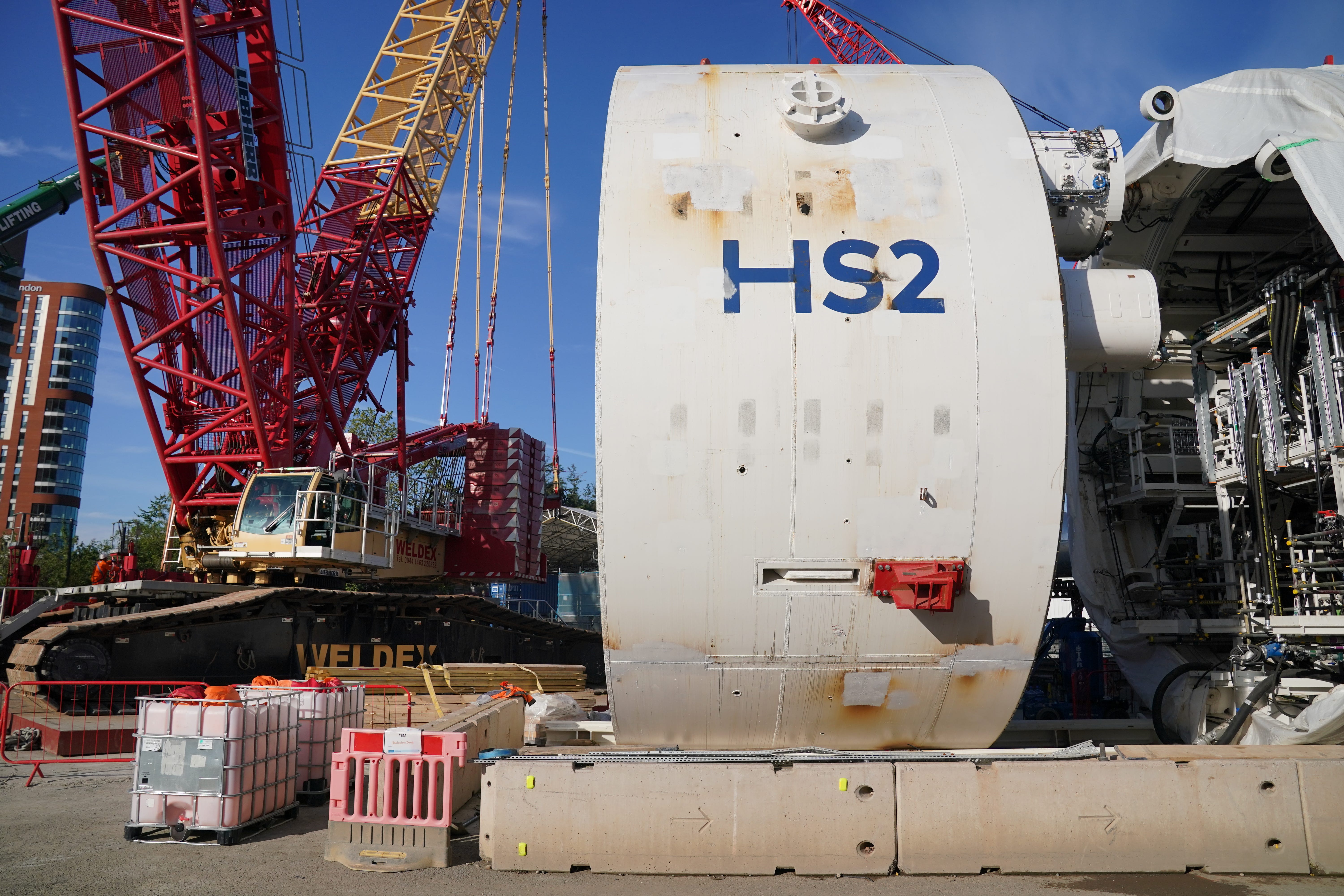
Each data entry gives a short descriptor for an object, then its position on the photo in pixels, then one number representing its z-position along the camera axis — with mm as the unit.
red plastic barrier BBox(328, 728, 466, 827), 6723
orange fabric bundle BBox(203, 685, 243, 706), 7496
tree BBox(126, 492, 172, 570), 52375
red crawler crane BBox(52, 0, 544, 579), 19359
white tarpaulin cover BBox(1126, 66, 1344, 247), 8336
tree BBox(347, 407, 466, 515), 26047
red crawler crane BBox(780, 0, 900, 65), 45312
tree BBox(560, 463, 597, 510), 73188
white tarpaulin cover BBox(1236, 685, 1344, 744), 8352
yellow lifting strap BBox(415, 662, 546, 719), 12094
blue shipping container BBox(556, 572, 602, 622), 51875
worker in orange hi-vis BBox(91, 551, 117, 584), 19000
